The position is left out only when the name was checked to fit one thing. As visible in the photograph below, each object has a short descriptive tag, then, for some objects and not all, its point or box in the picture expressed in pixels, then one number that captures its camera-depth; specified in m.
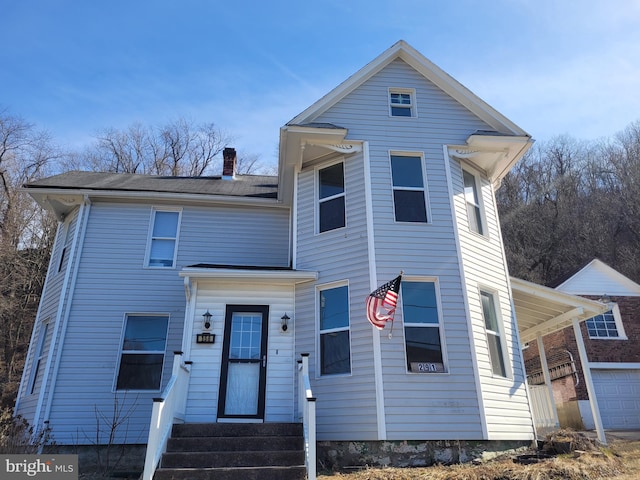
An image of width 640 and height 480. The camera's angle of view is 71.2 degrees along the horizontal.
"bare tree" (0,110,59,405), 19.06
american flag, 7.43
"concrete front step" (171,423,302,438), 6.88
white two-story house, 7.77
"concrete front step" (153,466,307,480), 5.86
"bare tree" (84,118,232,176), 28.09
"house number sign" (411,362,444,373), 7.68
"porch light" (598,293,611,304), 17.64
